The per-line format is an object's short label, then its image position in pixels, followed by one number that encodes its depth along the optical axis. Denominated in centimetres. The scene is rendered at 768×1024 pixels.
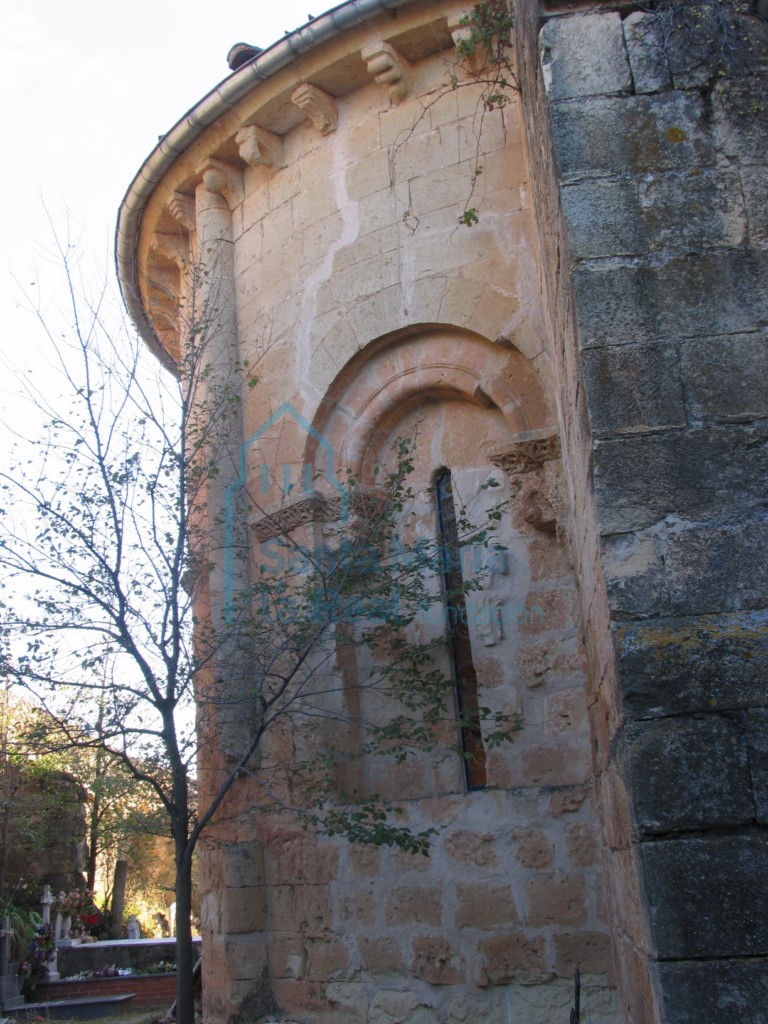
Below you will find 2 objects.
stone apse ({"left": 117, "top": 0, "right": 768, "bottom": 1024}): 234
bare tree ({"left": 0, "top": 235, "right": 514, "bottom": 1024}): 554
